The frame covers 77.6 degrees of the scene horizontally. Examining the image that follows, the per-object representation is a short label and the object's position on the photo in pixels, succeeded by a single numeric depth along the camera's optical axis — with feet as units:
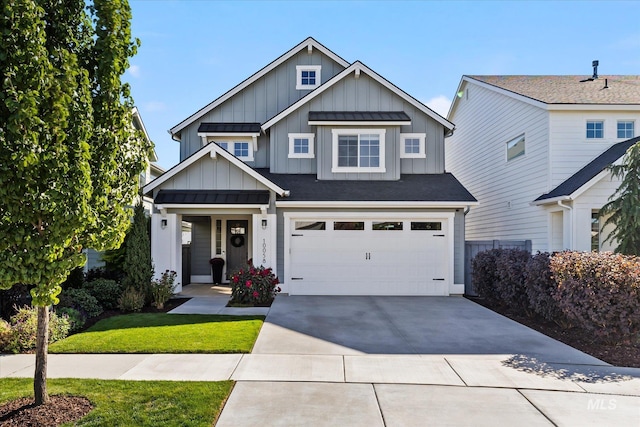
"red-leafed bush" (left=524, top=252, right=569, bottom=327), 27.25
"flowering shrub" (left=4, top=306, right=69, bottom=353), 22.02
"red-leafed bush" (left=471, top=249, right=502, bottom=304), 36.42
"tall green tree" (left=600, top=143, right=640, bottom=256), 30.01
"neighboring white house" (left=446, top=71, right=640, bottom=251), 36.78
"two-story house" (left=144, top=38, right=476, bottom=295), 39.22
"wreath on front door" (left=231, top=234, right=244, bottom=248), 50.06
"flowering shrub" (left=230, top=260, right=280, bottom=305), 35.22
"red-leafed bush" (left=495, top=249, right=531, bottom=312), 31.65
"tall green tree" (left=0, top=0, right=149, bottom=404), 12.10
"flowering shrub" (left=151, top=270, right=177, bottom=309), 34.01
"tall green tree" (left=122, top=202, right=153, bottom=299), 34.19
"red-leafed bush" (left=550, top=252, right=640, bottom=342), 22.03
